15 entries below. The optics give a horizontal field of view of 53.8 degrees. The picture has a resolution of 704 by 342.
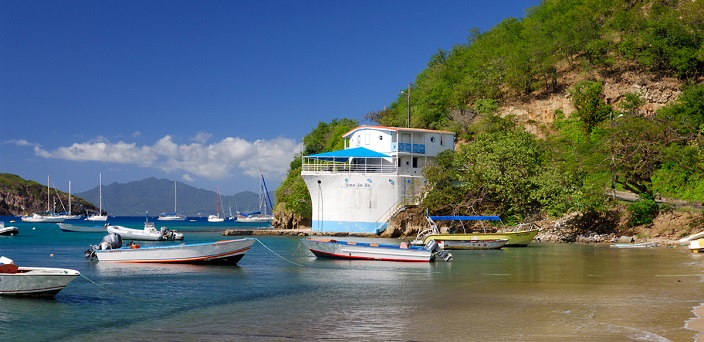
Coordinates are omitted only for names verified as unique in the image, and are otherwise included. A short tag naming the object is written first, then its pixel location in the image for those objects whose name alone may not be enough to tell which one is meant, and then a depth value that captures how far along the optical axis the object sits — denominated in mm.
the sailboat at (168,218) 190812
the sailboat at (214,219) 181200
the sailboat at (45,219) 142625
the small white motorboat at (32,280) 21953
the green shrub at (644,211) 49625
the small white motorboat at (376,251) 35781
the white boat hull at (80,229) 81575
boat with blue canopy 44406
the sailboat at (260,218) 166600
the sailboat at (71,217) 148088
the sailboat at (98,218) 155500
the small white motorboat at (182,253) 35125
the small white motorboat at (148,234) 58719
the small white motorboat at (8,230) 75688
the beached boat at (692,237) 43844
